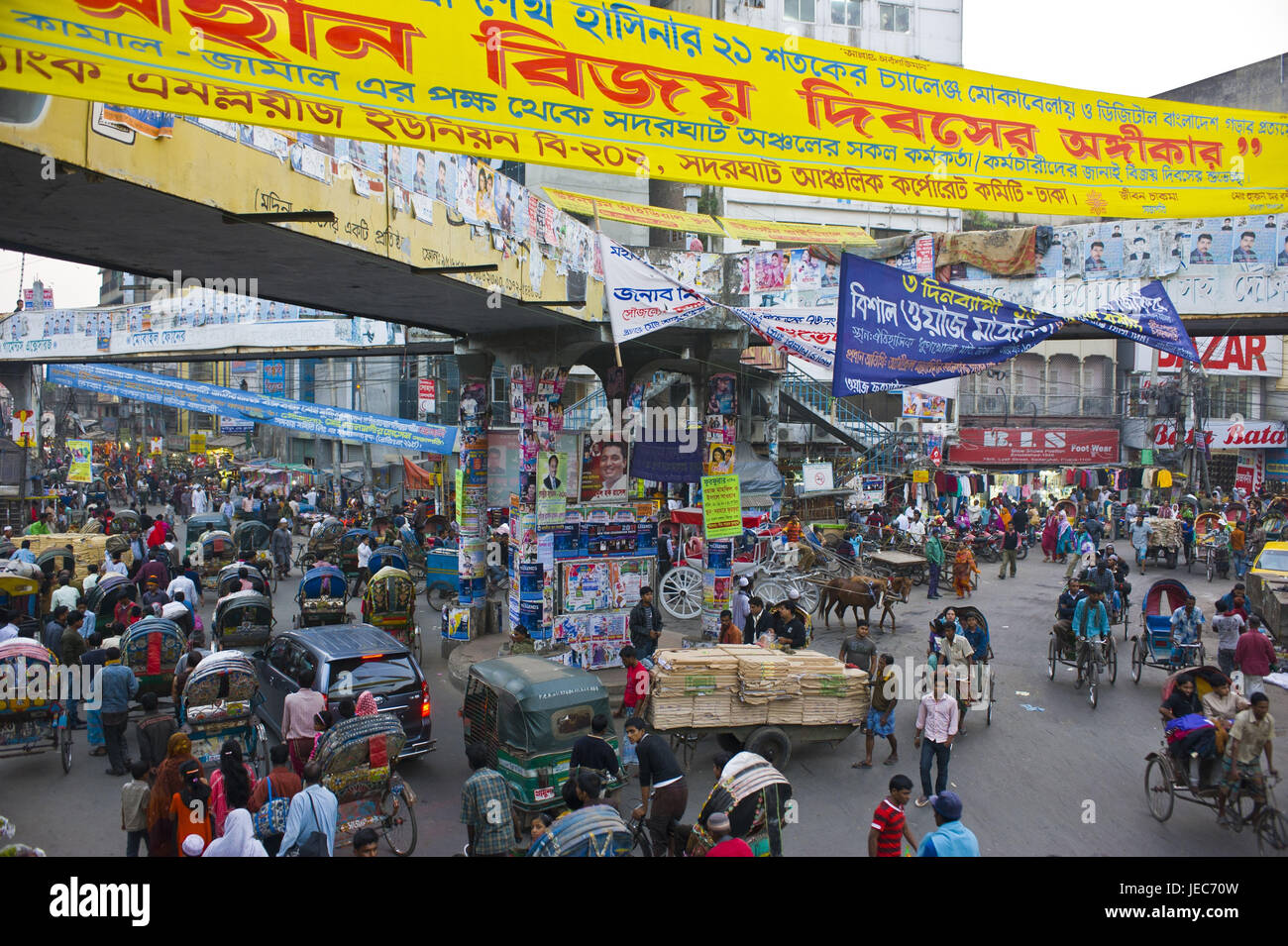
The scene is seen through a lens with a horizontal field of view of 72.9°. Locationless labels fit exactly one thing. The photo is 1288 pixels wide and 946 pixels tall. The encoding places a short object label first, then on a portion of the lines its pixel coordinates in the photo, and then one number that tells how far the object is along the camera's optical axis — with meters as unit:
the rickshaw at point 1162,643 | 13.61
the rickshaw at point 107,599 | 14.29
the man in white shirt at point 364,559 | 19.81
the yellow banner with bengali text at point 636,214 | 18.38
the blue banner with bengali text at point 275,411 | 22.95
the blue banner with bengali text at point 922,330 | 8.77
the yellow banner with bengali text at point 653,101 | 4.89
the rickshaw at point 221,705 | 9.83
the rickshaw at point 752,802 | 6.82
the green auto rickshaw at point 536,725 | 9.04
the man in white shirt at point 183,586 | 14.54
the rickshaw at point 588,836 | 6.29
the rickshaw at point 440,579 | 20.66
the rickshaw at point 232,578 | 16.57
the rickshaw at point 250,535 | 22.34
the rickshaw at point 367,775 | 8.12
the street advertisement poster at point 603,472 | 16.00
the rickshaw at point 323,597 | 16.02
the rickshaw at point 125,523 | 23.67
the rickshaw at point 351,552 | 21.20
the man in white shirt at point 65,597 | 13.97
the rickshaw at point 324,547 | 22.64
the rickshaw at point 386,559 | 18.26
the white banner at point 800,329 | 11.77
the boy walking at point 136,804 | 7.51
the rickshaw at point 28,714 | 9.92
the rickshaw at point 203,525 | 23.28
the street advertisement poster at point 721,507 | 15.64
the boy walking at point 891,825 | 7.01
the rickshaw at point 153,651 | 11.72
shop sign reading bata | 36.44
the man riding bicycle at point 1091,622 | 13.50
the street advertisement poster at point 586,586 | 14.59
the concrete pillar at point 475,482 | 17.48
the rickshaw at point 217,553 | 20.78
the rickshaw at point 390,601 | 15.61
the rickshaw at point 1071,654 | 13.86
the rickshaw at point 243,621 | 14.03
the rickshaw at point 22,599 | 14.12
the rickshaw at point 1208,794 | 8.30
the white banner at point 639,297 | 11.11
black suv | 10.23
